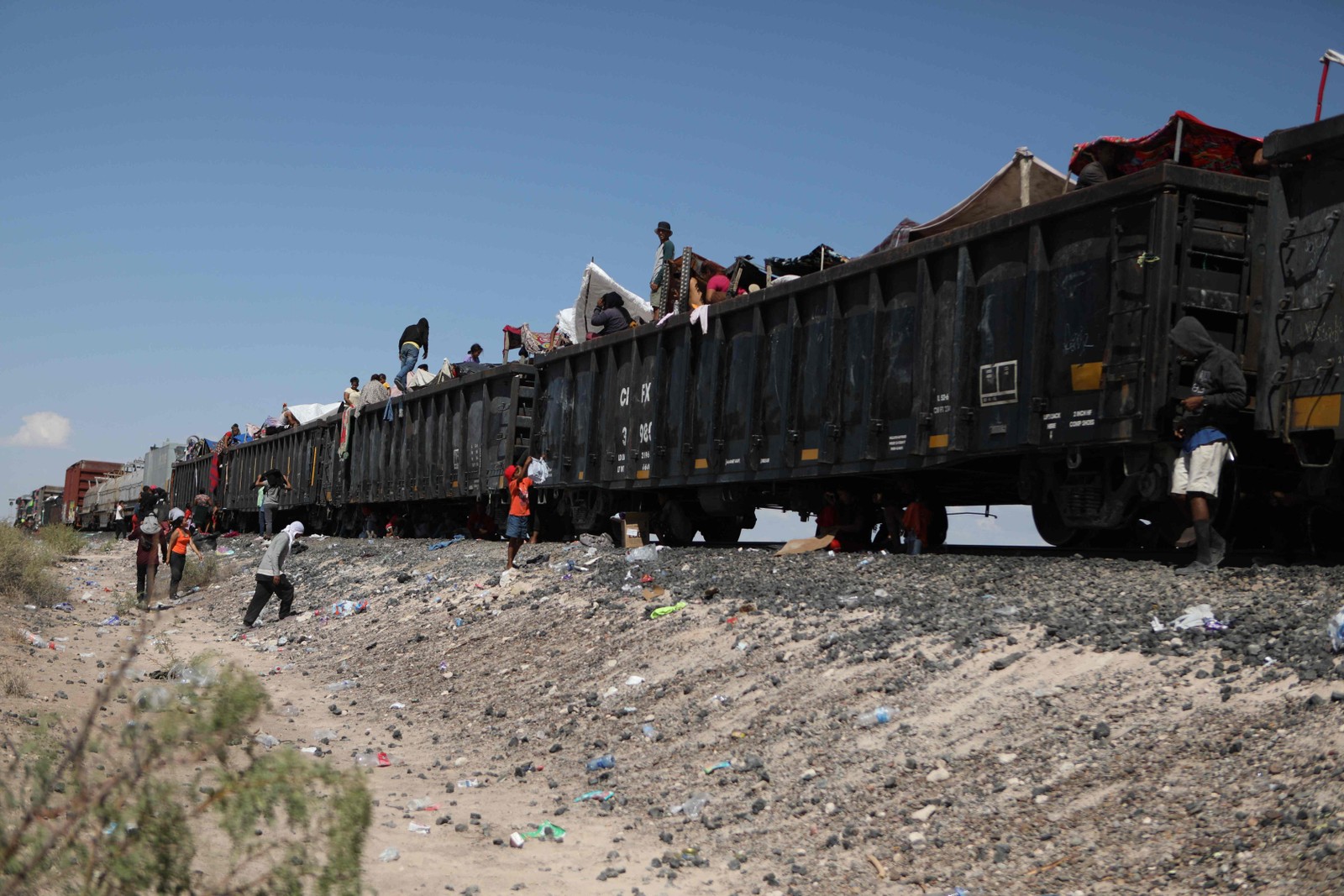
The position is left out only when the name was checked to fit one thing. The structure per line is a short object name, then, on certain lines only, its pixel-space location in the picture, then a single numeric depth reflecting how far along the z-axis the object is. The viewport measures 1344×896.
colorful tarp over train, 8.23
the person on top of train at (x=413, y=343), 24.44
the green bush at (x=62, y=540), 27.44
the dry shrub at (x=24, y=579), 14.33
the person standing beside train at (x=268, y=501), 29.95
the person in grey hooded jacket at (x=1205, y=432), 7.00
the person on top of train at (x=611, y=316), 16.16
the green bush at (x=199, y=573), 18.05
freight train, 7.25
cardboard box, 13.84
